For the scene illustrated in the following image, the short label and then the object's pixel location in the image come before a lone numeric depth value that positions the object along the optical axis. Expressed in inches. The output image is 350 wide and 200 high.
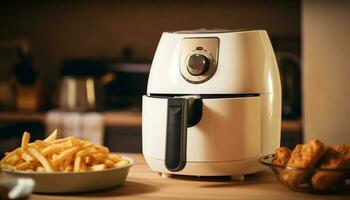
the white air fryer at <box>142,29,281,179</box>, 57.8
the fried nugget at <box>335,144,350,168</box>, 50.6
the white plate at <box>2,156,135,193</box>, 51.1
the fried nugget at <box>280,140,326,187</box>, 50.4
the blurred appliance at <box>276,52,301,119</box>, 135.8
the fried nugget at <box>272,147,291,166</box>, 52.6
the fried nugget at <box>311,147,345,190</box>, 50.5
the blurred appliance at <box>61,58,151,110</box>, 150.6
